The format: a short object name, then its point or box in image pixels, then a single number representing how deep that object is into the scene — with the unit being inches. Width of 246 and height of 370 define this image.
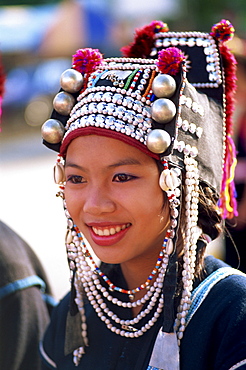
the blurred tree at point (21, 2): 489.7
